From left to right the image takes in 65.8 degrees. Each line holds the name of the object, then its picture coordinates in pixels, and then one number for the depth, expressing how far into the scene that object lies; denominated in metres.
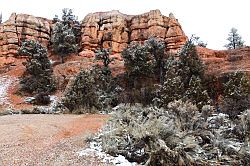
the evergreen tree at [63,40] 22.51
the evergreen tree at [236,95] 11.76
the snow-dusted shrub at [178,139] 5.13
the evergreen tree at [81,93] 13.09
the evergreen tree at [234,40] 26.26
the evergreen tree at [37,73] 18.38
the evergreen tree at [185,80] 13.02
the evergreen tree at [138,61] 17.43
